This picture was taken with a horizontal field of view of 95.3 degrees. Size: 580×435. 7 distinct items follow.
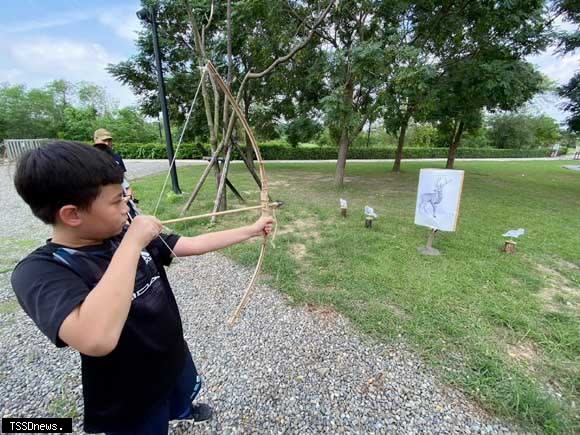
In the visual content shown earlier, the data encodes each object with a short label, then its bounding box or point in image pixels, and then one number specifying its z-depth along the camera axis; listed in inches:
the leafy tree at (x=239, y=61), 234.4
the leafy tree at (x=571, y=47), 259.0
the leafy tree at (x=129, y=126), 1119.5
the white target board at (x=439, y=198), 133.6
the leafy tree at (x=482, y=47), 235.0
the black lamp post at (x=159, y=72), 227.5
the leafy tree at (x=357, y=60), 226.3
